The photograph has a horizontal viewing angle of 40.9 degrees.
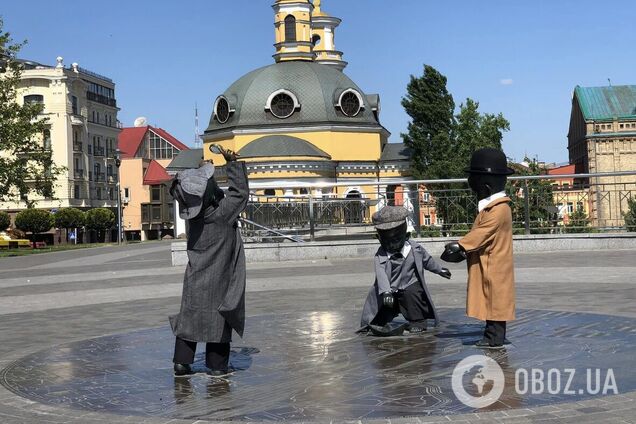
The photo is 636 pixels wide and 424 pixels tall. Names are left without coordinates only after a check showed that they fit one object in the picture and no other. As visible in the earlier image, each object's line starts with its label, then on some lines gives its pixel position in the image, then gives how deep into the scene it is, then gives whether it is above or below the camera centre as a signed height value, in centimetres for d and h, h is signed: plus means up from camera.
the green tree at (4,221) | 6595 +63
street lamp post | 5292 +427
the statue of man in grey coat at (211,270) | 646 -37
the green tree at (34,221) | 6550 +56
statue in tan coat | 706 -32
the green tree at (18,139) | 3419 +361
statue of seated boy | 812 -59
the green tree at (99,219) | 7356 +61
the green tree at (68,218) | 7012 +73
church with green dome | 5828 +707
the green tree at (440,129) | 6438 +670
